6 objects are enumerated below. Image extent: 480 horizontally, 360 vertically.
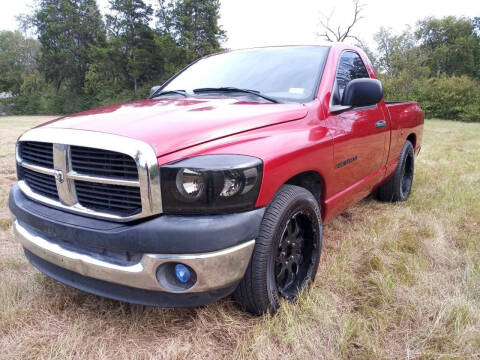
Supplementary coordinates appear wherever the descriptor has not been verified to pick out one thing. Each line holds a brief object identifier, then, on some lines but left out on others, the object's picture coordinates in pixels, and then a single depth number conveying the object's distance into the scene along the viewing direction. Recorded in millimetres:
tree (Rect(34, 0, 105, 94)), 39219
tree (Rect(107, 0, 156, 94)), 34312
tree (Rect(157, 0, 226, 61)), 31922
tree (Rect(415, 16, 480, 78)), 46406
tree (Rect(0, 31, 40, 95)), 46594
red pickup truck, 1573
